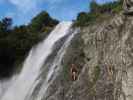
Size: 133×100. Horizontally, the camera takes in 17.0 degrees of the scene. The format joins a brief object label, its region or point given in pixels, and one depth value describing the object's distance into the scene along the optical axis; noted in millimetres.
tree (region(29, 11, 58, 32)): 64500
